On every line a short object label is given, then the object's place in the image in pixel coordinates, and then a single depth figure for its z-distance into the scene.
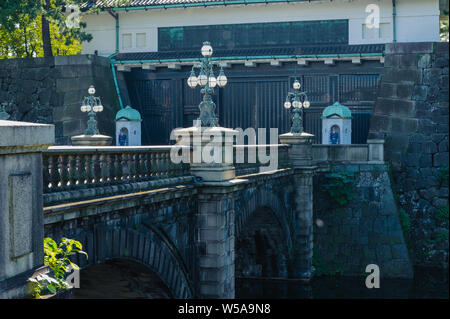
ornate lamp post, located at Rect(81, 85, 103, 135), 29.17
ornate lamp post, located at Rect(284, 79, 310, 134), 28.08
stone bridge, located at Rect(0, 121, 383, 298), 6.28
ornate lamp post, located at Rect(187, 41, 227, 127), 15.94
